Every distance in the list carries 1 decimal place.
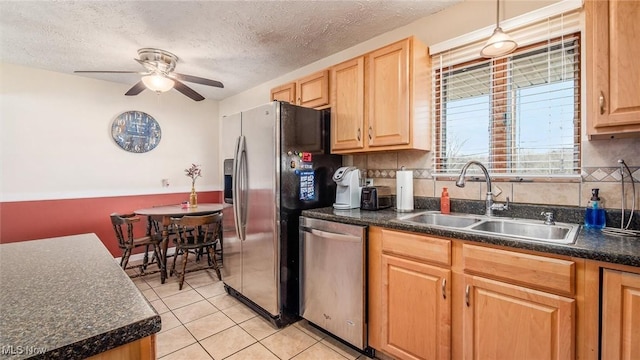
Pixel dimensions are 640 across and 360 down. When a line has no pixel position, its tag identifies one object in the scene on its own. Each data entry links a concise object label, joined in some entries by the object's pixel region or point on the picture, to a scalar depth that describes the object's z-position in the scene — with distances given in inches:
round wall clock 147.5
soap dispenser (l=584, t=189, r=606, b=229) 58.5
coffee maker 88.8
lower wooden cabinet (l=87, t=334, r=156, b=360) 23.1
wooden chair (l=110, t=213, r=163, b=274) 122.5
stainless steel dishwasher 71.9
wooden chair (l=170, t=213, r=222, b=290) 116.1
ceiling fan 104.1
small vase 144.6
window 66.3
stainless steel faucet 71.3
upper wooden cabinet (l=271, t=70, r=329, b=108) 100.5
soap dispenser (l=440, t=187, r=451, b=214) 80.4
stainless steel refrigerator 86.2
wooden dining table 123.1
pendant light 59.6
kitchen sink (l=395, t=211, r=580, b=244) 55.7
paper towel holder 84.6
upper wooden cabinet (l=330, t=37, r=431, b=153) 79.5
